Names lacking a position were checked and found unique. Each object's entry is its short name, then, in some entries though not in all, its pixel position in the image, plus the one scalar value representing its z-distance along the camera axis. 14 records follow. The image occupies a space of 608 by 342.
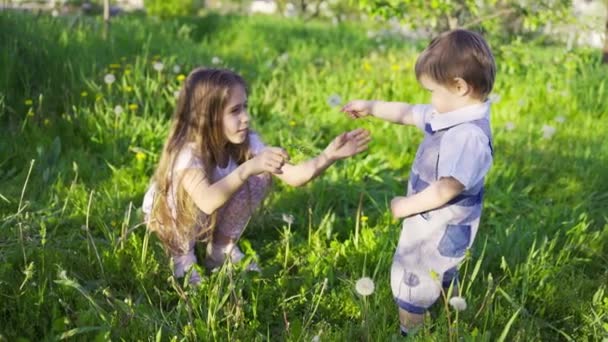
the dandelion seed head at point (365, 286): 1.58
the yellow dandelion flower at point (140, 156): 3.09
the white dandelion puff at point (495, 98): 3.85
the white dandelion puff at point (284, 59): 5.17
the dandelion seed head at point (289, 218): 2.03
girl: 2.15
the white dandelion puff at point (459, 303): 1.54
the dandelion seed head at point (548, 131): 3.58
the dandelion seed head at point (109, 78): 3.47
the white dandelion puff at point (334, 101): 2.95
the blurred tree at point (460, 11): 4.26
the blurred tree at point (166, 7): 9.24
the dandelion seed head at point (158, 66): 3.76
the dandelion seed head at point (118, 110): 3.34
